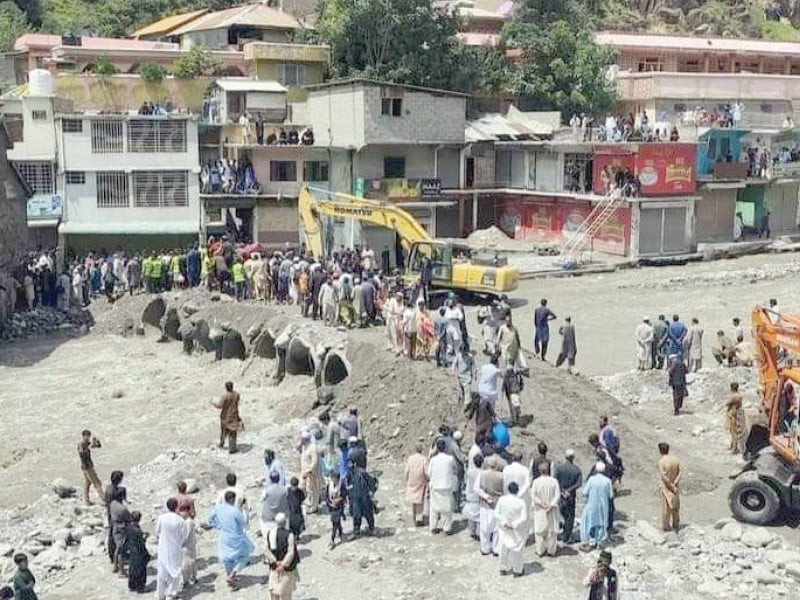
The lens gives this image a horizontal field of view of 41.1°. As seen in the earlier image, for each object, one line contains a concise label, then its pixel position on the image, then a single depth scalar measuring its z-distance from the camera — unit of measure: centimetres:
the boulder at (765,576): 1480
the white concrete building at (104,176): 4272
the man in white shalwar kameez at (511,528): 1485
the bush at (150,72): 4919
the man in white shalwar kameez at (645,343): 2677
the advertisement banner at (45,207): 4206
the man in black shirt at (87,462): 1923
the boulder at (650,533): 1633
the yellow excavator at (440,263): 3416
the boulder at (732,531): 1634
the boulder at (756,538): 1606
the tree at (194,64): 5091
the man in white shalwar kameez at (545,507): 1543
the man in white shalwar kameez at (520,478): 1530
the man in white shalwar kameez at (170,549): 1485
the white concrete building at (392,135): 4559
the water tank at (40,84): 4331
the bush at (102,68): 4944
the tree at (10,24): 6794
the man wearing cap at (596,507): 1563
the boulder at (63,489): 2025
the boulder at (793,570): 1493
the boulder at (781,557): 1534
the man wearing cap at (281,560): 1375
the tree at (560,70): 5578
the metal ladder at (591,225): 4628
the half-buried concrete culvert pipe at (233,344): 3078
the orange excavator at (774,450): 1692
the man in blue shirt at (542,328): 2655
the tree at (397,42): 5225
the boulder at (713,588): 1464
